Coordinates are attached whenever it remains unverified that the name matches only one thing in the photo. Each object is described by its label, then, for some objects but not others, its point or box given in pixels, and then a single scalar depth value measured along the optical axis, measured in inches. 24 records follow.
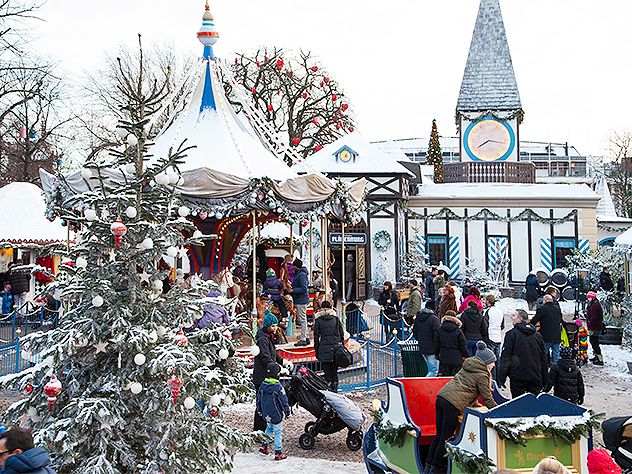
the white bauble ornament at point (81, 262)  271.7
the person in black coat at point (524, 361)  419.5
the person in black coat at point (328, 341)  477.7
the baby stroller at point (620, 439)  252.4
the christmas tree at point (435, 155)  1514.5
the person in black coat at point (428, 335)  496.7
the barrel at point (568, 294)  1102.0
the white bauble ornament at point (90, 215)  272.2
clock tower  1405.0
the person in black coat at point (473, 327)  530.0
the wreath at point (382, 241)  1218.0
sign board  1211.9
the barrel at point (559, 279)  1109.7
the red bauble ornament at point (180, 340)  277.6
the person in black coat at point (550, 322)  526.3
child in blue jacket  378.3
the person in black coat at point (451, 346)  471.8
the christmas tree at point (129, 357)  264.5
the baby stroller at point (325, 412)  394.6
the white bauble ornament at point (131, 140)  287.0
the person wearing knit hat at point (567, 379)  411.5
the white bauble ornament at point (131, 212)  274.8
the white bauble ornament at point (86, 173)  288.0
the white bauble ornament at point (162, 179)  281.9
